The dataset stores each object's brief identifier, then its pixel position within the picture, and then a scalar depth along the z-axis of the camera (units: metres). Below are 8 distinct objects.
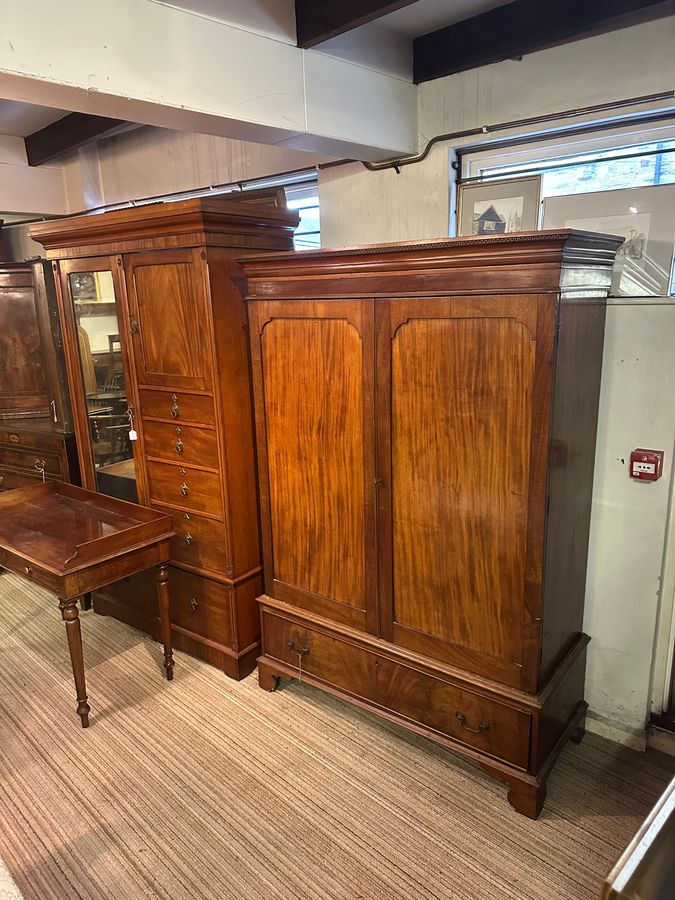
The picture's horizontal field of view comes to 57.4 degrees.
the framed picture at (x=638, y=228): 1.88
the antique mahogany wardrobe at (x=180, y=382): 2.31
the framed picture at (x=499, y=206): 2.16
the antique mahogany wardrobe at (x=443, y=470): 1.66
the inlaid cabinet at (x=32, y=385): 3.17
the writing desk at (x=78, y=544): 2.22
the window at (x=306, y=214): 2.96
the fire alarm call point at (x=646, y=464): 1.99
